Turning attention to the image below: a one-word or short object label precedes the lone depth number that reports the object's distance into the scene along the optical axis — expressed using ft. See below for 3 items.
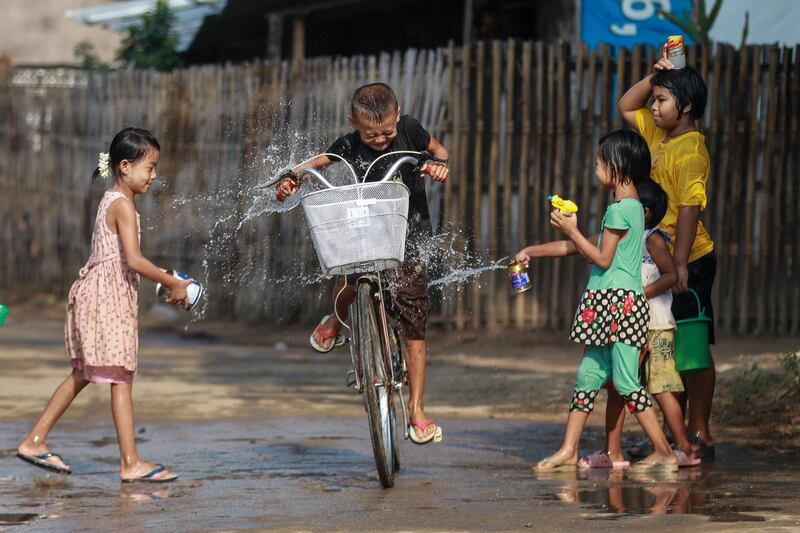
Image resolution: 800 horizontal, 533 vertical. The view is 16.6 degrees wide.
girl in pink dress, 42.66
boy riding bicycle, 42.22
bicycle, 37.49
